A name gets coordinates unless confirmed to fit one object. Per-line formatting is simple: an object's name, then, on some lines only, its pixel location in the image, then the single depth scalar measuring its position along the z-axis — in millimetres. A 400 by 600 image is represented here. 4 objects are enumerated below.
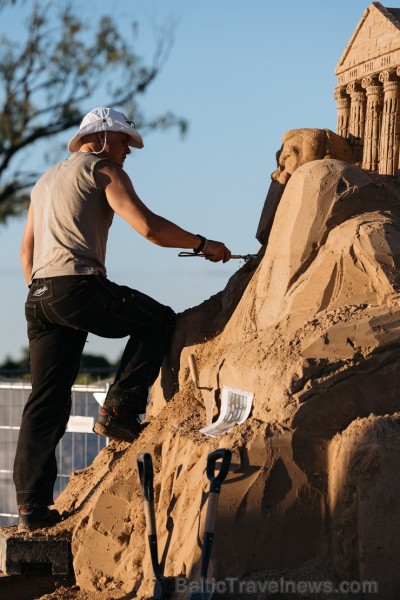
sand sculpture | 8155
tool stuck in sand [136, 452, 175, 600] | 8198
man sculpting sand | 9883
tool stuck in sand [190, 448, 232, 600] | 7741
